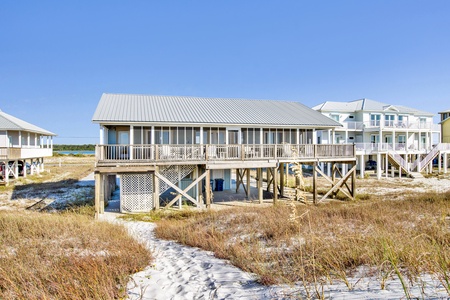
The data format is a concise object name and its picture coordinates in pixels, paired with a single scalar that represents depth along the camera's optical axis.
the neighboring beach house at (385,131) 32.31
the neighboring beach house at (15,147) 26.53
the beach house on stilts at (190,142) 15.85
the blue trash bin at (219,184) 22.44
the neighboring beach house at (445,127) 46.00
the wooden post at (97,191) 14.29
